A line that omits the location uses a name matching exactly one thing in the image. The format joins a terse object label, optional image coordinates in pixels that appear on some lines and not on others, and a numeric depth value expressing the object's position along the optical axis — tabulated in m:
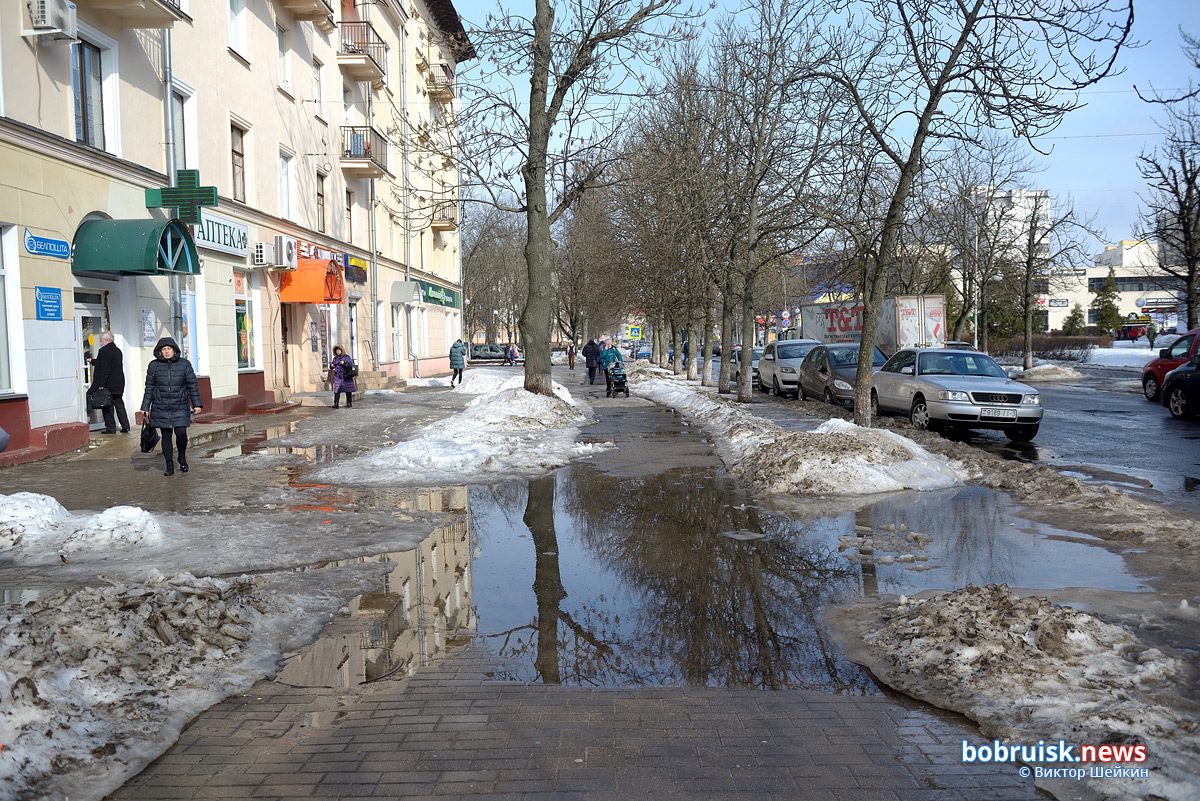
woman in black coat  11.21
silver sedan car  14.15
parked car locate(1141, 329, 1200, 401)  21.92
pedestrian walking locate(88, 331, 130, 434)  13.72
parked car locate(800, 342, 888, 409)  21.09
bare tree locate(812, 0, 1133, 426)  12.17
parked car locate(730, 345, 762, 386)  31.94
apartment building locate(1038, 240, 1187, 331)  88.25
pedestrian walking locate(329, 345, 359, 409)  22.00
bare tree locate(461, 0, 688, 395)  17.61
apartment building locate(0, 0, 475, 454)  12.24
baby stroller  25.69
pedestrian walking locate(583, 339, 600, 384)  31.34
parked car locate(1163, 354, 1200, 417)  17.52
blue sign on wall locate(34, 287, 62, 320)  12.44
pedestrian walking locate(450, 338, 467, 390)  31.31
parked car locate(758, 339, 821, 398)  25.67
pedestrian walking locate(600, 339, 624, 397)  26.17
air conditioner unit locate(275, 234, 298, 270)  21.45
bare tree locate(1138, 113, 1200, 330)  25.03
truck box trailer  30.94
